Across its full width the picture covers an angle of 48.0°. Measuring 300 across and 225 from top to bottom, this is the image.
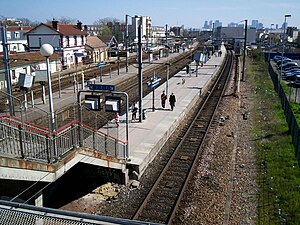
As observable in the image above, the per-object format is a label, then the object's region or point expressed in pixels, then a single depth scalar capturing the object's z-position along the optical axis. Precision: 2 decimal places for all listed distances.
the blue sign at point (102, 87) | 14.71
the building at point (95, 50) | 55.46
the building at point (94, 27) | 166.75
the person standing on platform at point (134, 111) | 21.00
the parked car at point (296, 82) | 36.67
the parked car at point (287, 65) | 52.48
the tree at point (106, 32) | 104.50
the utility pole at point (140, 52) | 19.08
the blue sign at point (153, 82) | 22.34
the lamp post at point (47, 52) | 11.36
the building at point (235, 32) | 123.88
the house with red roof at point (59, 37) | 47.41
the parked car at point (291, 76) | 42.52
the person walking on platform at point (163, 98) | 23.83
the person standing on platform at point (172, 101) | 23.25
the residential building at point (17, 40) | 54.31
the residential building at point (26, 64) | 31.96
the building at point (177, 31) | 180.18
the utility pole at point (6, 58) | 16.92
